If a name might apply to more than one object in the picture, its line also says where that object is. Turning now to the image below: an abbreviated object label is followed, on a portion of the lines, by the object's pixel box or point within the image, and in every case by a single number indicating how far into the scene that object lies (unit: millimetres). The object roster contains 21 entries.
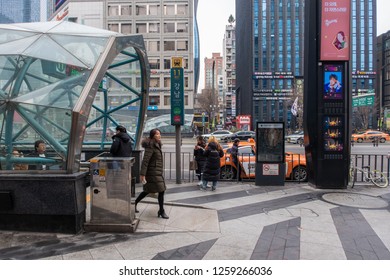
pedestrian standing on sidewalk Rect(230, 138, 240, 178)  11242
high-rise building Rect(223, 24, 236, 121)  135000
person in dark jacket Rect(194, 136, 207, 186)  10891
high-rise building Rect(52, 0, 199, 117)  57469
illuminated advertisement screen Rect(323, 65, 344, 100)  9484
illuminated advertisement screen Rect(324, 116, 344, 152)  9547
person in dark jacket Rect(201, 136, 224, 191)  9195
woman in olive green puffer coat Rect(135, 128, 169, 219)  6348
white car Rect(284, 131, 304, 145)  36938
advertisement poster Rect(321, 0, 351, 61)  9320
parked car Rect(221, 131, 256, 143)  36888
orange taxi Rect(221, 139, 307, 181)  11336
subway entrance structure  5641
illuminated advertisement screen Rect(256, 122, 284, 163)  10039
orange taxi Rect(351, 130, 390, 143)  40056
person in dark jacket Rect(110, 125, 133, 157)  7551
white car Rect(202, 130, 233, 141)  39469
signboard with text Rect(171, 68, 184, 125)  10406
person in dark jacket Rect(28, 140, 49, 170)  5910
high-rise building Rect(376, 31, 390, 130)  89625
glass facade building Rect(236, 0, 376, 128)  83500
